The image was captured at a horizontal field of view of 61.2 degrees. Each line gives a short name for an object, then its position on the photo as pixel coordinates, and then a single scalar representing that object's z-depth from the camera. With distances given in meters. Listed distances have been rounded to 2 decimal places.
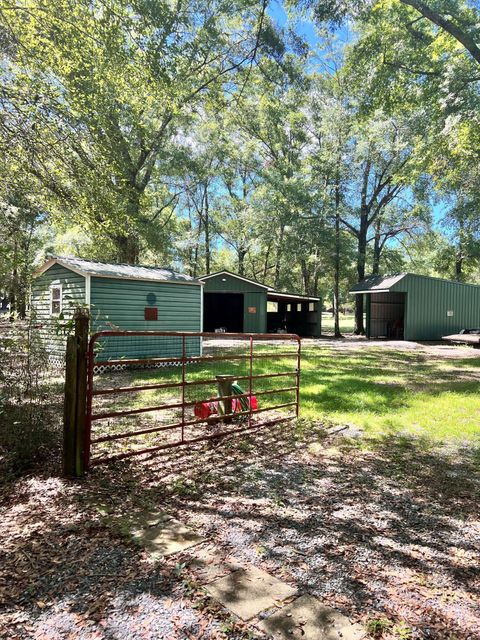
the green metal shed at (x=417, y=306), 20.66
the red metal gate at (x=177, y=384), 3.83
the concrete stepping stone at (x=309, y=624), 1.77
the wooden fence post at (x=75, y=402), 3.46
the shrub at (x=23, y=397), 3.79
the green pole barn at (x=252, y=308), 21.47
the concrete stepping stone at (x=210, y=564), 2.19
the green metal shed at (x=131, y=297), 10.38
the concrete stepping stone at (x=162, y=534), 2.45
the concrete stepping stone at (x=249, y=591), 1.93
